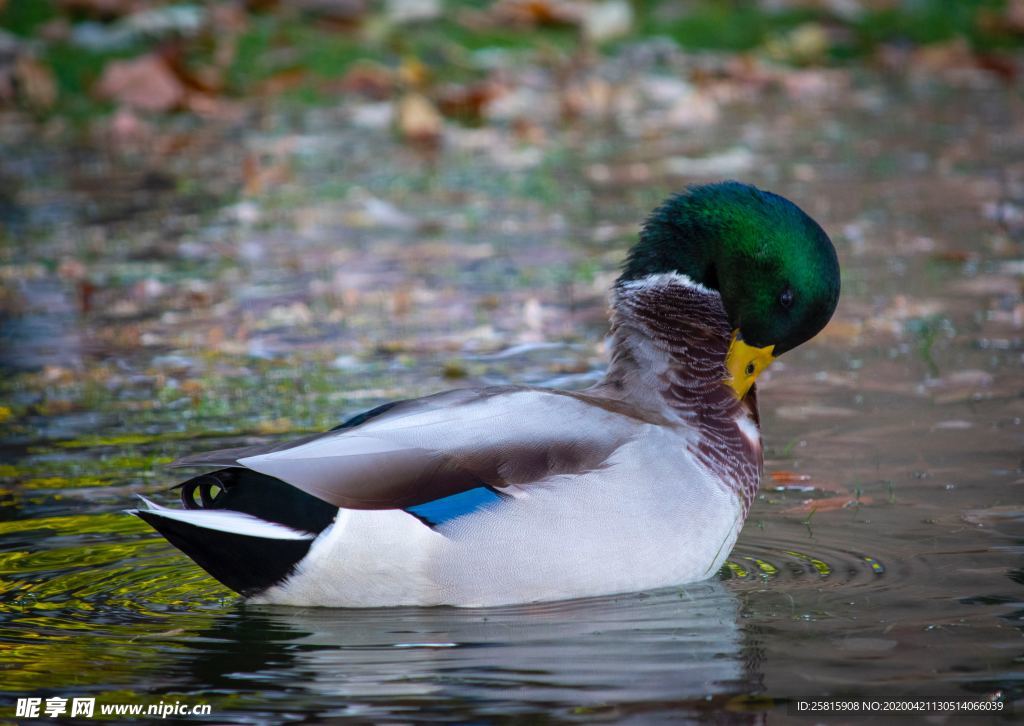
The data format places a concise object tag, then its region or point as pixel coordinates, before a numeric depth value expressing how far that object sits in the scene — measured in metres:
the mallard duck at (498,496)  7.45
